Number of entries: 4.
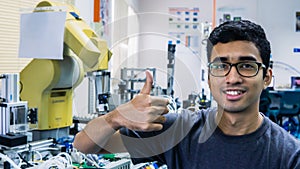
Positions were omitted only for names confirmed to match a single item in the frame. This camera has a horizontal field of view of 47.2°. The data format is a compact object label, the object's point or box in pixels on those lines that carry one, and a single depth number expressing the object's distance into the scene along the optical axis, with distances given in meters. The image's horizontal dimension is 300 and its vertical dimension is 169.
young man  1.02
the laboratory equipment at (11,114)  1.26
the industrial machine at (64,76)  1.49
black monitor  5.99
